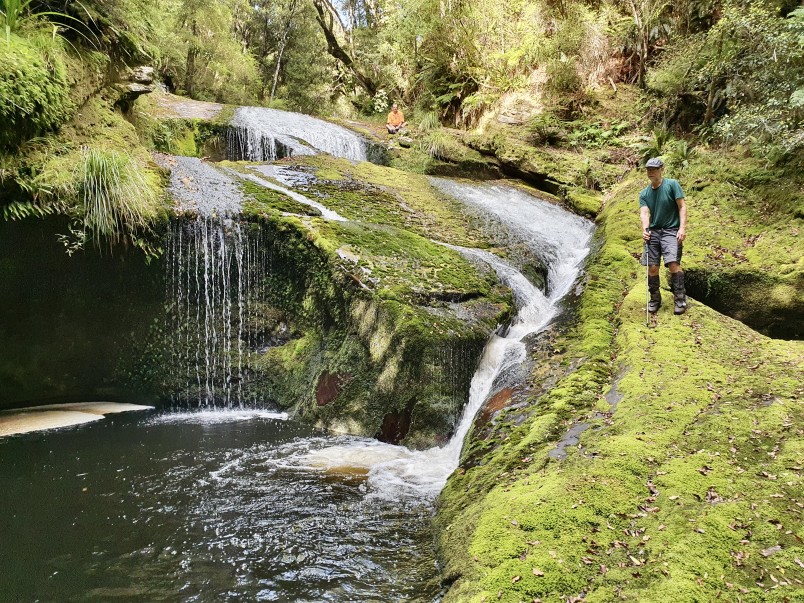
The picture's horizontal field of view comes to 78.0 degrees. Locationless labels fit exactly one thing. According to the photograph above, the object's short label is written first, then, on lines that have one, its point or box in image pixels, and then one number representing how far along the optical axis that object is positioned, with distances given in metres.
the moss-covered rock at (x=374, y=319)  6.77
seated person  17.14
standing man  6.10
